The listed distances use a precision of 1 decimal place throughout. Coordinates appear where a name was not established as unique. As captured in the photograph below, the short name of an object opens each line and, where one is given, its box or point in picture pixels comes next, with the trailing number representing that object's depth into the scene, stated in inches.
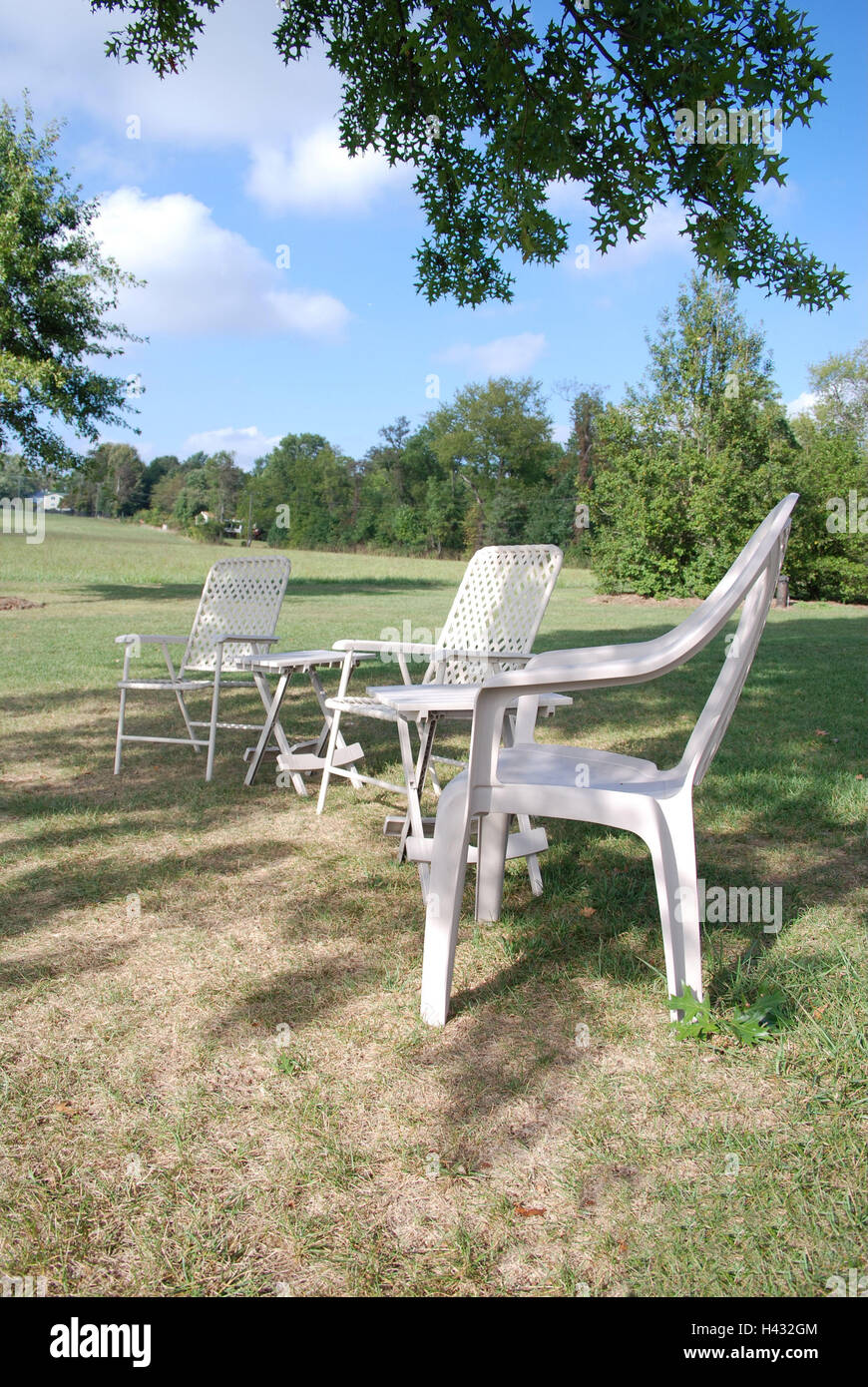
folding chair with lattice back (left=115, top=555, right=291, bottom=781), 225.5
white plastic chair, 86.3
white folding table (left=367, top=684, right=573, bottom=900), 117.6
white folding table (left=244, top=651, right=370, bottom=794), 180.2
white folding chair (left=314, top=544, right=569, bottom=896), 167.3
